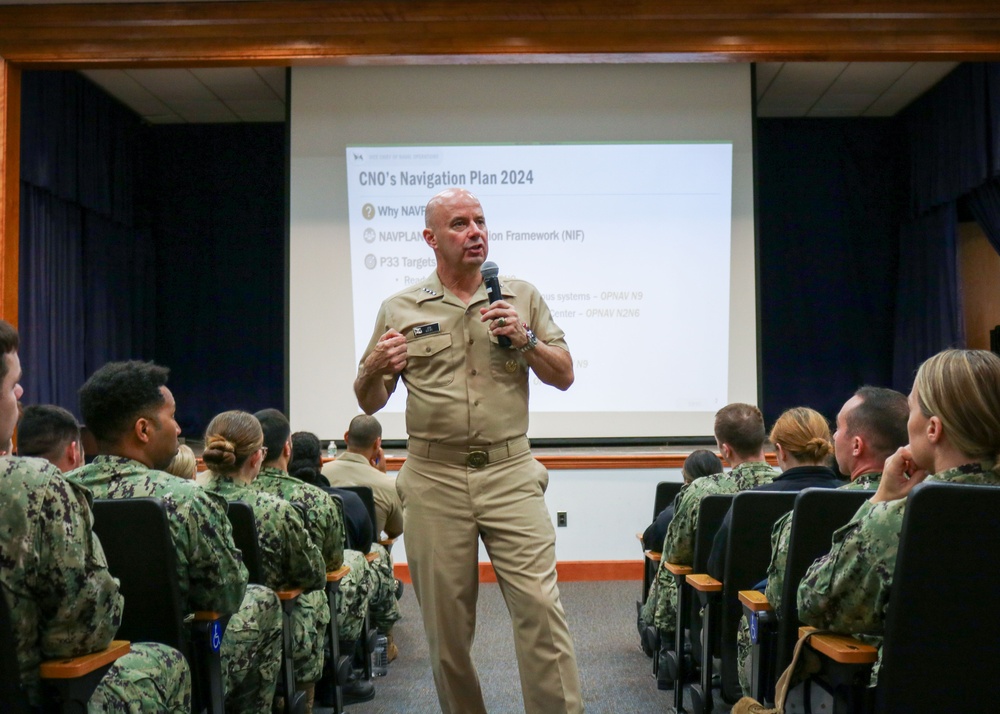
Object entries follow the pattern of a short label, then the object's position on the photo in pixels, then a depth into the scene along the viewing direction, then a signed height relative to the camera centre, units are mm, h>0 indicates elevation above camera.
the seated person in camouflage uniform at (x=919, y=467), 1470 -212
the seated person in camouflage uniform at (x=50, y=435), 2410 -251
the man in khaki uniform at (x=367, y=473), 3986 -586
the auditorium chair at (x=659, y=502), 3746 -705
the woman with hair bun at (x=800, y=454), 2592 -333
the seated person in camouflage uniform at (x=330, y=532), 2729 -575
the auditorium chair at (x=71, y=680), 1473 -557
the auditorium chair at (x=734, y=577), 2410 -649
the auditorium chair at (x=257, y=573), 2264 -598
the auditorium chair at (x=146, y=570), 1784 -462
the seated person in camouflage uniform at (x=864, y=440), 2090 -241
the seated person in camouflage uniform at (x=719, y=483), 2914 -473
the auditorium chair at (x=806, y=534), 1946 -418
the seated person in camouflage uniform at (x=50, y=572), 1435 -375
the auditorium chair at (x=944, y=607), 1347 -401
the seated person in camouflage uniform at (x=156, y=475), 1917 -289
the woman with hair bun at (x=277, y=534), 2471 -527
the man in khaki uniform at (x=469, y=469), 2145 -318
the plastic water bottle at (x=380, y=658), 3633 -1292
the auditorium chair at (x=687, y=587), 2738 -776
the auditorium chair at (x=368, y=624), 3316 -1040
